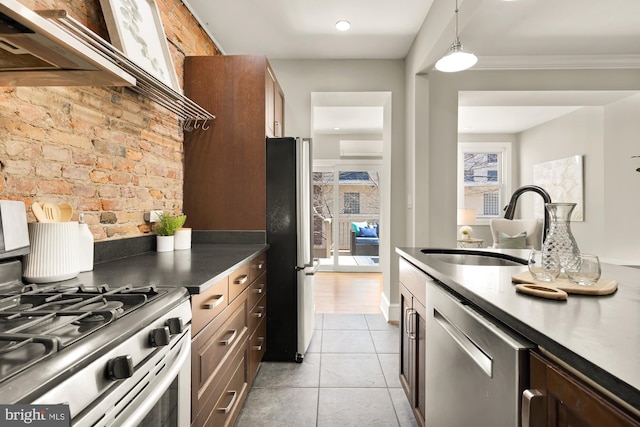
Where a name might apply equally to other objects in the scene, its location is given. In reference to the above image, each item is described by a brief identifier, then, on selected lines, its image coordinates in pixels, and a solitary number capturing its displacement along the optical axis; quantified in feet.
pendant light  6.89
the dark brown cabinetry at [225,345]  4.08
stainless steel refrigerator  8.30
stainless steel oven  1.84
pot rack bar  3.74
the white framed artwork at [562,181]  15.84
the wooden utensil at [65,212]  4.49
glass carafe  3.45
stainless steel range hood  2.69
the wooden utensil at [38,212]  4.14
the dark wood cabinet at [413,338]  5.11
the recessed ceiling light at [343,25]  9.49
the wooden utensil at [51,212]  4.30
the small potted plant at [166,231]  6.98
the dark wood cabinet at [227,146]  8.50
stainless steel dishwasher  2.55
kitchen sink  5.95
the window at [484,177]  21.44
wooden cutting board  2.96
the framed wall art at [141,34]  5.50
